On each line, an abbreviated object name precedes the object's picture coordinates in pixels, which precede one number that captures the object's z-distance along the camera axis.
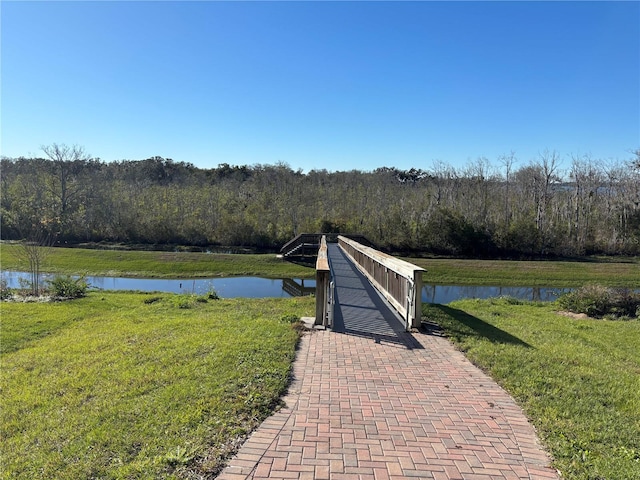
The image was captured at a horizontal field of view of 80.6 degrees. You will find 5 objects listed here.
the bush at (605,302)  11.98
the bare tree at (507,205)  37.94
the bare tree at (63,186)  39.72
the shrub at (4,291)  12.70
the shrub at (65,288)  12.82
